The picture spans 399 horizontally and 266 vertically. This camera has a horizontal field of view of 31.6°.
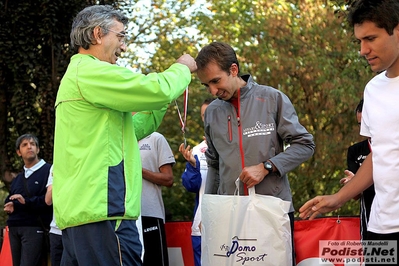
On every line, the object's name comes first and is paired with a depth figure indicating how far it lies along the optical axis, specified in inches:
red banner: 242.1
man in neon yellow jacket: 147.6
